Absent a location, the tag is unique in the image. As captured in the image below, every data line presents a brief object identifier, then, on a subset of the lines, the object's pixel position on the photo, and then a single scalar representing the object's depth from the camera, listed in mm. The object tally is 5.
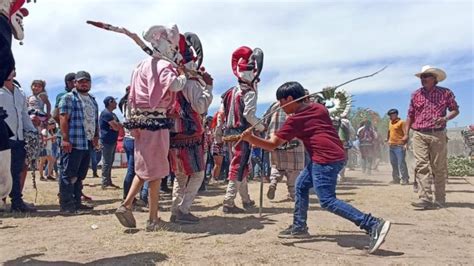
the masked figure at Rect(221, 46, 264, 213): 6164
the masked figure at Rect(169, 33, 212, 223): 5051
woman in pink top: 4648
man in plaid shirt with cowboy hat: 6887
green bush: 13734
